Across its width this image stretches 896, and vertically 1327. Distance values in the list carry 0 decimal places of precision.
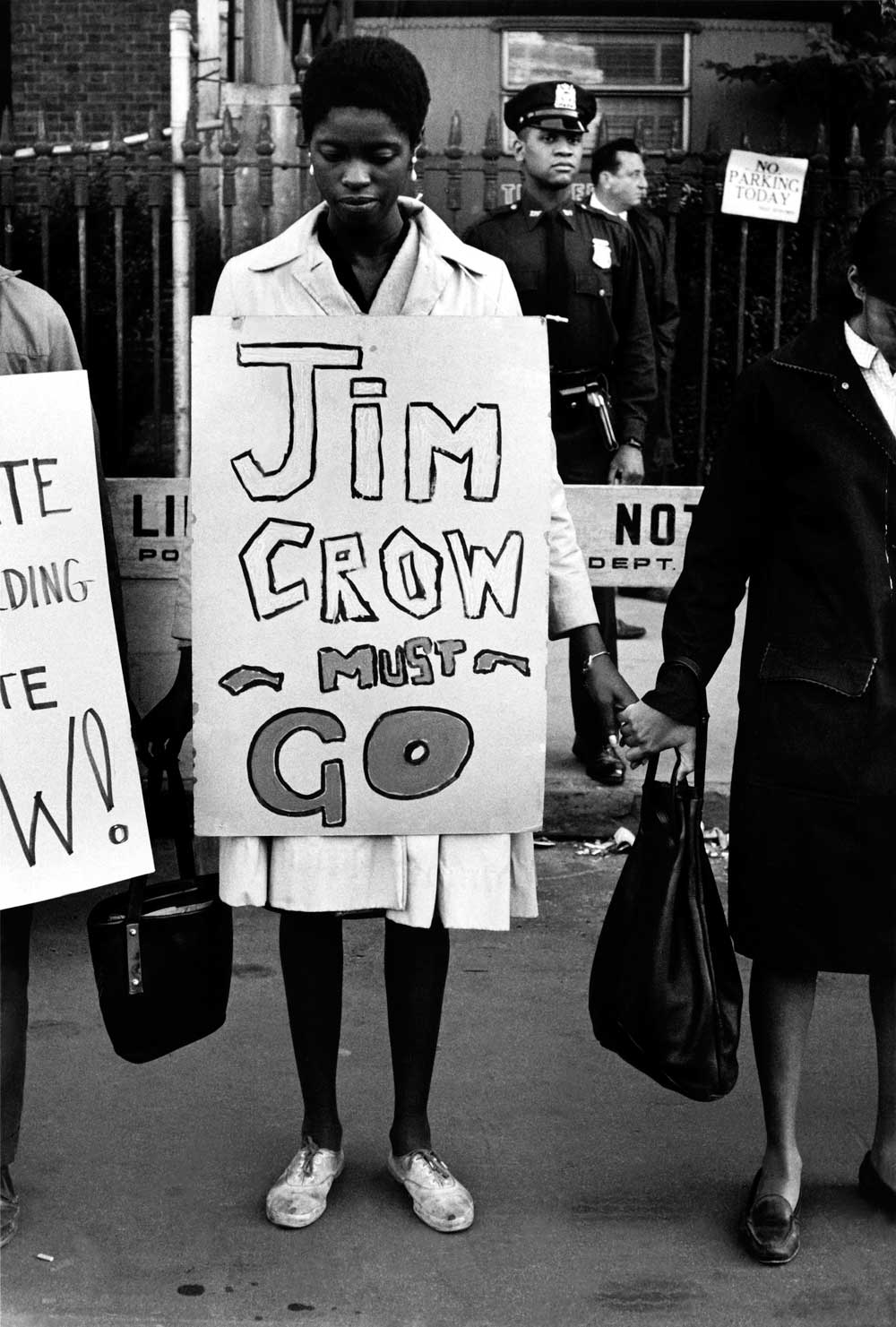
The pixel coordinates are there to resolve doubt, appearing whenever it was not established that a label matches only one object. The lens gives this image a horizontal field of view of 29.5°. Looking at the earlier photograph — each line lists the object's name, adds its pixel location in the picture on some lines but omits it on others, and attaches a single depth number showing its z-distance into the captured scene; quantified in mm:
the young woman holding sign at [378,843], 2811
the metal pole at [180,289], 6535
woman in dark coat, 2904
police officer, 5707
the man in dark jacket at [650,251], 6582
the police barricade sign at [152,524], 4410
